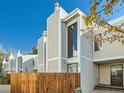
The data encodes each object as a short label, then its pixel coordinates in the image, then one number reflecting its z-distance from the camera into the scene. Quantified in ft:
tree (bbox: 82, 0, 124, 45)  5.87
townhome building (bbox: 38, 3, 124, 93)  27.43
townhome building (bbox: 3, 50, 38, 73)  69.98
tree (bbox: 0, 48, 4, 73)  82.89
